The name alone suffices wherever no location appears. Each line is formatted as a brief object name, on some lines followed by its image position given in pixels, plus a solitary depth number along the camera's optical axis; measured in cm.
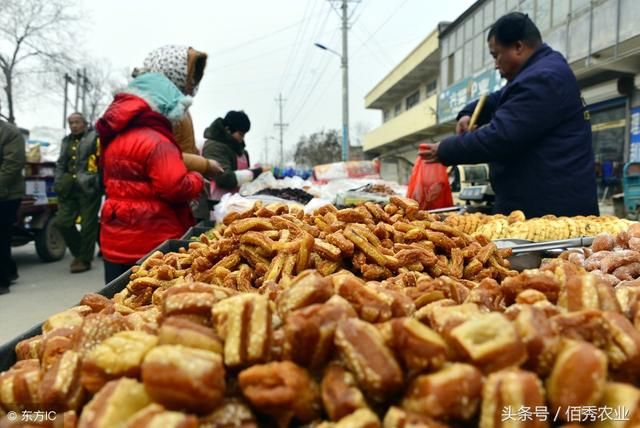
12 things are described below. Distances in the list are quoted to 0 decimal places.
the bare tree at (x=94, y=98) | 3691
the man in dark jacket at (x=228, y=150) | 488
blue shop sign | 1781
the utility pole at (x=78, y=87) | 3423
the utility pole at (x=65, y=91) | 3126
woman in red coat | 307
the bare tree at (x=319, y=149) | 4688
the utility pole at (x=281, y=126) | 5545
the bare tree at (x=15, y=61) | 2131
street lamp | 2133
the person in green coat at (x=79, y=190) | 665
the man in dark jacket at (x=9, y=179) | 534
